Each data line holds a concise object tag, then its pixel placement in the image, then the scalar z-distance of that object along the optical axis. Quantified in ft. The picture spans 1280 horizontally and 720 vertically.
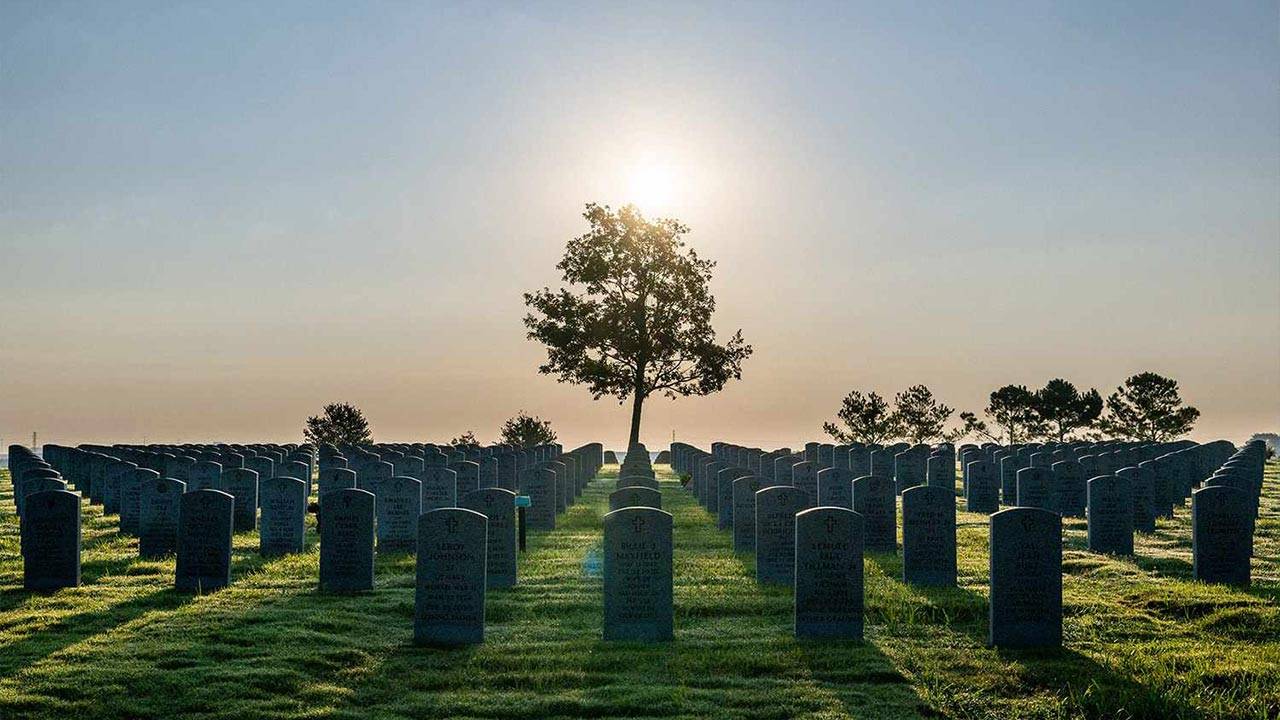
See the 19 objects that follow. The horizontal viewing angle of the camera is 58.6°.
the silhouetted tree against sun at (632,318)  186.60
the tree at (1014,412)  199.93
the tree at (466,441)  172.76
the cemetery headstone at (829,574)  40.52
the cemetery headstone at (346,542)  50.57
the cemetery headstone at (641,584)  41.06
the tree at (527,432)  178.81
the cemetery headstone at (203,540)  51.13
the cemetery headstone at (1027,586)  39.45
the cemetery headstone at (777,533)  52.37
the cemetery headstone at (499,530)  53.06
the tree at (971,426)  201.67
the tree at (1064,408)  197.47
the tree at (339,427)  178.73
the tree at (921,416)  197.67
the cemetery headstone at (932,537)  52.60
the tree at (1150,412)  190.90
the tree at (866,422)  197.98
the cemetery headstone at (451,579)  40.57
